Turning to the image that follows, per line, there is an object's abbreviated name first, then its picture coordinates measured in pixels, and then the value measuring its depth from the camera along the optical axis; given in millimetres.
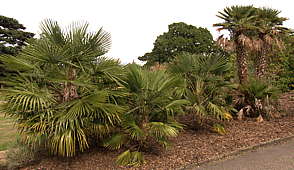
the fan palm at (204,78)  6168
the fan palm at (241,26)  7641
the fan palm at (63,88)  3867
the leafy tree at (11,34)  21744
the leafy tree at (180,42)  32406
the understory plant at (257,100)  7191
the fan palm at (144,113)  4270
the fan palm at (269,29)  7874
